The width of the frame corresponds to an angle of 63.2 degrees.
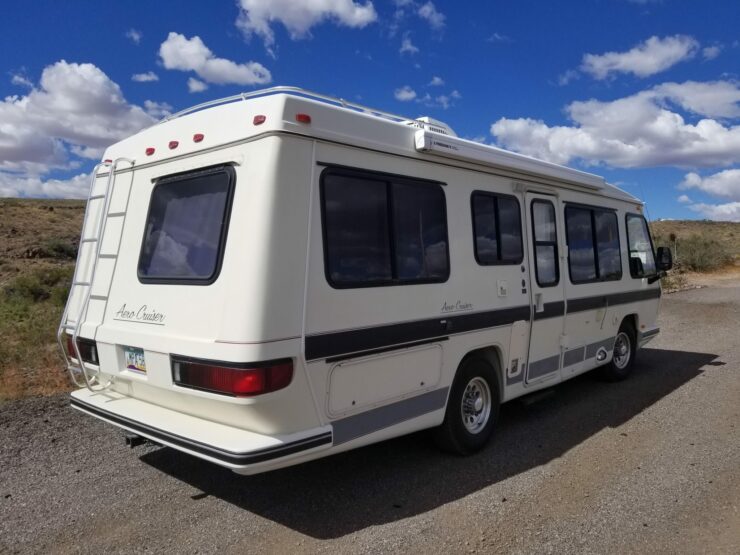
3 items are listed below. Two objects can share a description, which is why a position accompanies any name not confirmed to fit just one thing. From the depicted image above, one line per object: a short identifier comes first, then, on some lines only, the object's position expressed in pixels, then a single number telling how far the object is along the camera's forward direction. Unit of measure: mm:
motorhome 3441
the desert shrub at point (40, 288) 13094
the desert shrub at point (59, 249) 25312
